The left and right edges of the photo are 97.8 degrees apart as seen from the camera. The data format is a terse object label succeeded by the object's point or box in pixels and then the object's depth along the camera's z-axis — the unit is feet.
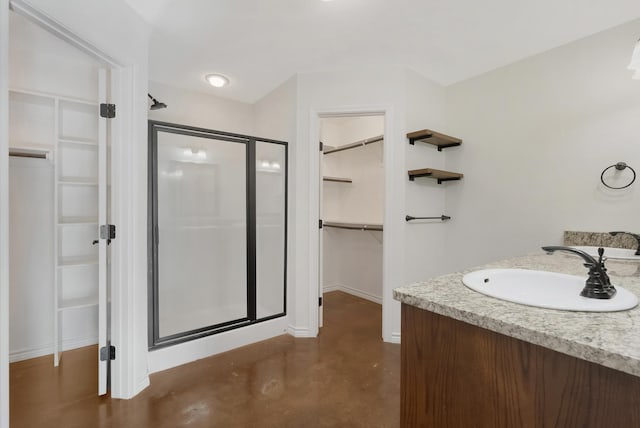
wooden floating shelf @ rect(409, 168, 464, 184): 7.84
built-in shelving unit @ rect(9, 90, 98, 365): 6.88
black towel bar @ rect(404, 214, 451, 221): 8.23
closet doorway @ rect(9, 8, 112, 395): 6.83
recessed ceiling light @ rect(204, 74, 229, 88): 8.71
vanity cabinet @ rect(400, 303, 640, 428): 1.76
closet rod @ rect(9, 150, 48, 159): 6.50
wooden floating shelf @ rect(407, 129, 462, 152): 7.84
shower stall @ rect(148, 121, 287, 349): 6.93
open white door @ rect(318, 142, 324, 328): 8.71
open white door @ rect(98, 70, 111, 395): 5.59
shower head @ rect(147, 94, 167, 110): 7.38
